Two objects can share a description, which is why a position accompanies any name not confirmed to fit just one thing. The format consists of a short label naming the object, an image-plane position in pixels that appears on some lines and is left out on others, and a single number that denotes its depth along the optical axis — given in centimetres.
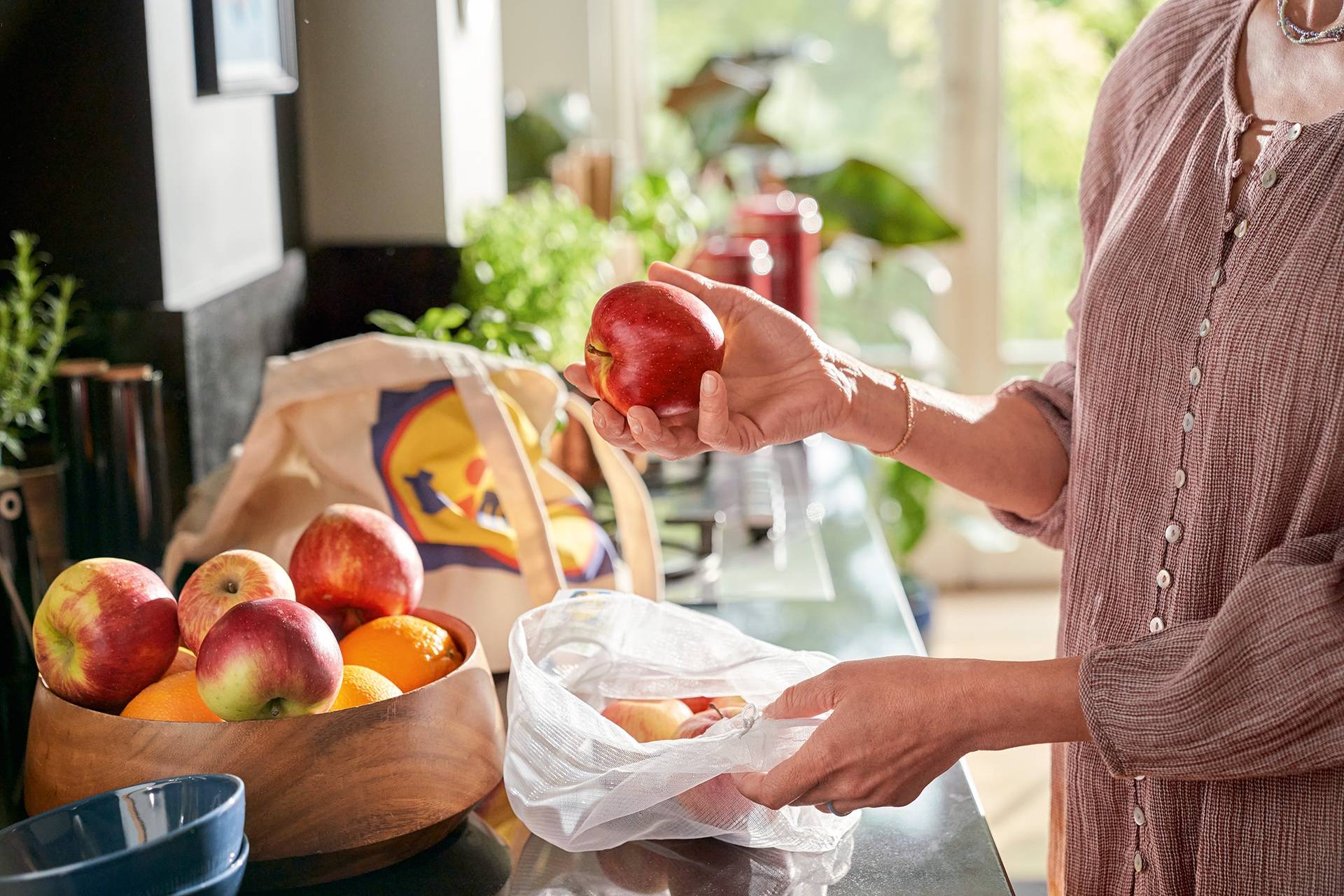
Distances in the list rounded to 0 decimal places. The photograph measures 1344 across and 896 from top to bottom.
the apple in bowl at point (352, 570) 98
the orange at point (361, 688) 84
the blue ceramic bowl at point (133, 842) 62
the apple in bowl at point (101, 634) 83
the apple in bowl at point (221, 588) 88
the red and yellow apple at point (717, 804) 87
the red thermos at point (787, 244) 218
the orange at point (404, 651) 91
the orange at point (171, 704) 82
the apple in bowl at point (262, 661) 78
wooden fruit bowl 79
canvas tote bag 118
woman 81
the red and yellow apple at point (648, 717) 94
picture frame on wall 143
